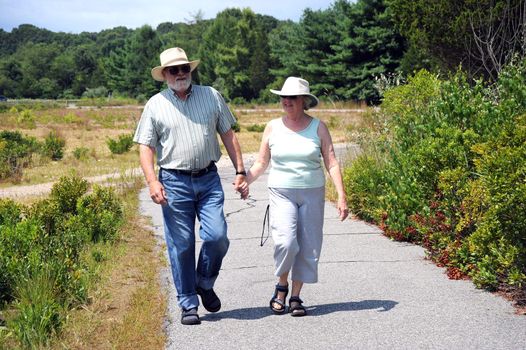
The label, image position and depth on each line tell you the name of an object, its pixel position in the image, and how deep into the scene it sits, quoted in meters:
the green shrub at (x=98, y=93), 103.75
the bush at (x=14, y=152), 18.67
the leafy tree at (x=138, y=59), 93.19
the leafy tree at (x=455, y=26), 19.20
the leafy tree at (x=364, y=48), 47.59
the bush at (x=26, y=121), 39.53
